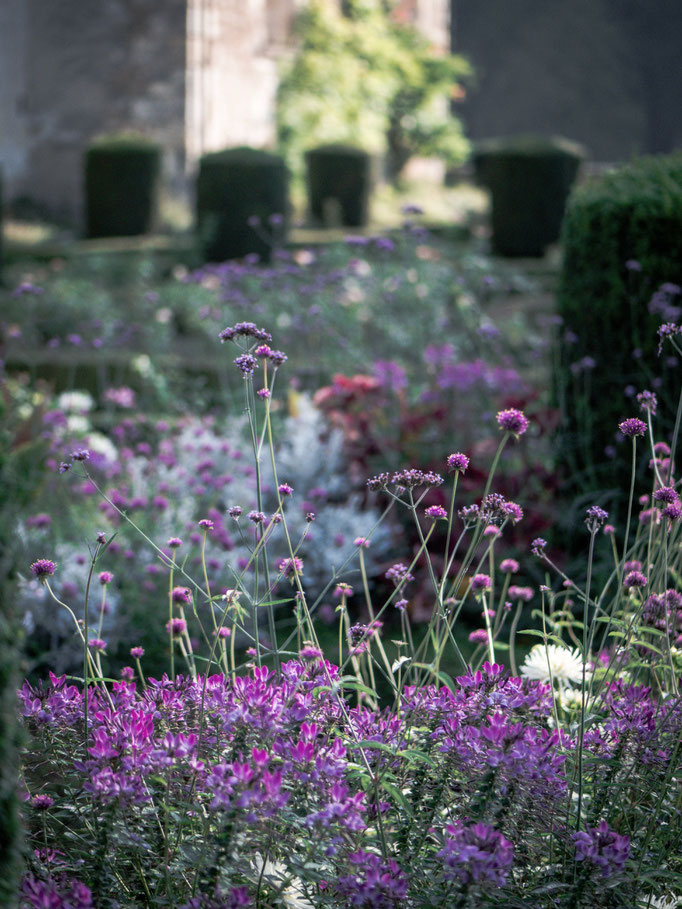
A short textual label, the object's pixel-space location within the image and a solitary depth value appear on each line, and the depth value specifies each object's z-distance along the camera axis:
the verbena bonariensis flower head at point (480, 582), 6.18
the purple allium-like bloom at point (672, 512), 5.52
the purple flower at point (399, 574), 5.87
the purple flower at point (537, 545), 6.00
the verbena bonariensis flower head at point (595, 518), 5.65
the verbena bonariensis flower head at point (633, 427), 5.92
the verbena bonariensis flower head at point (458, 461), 5.70
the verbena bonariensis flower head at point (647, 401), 6.43
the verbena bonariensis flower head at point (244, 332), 5.73
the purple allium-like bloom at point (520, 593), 7.05
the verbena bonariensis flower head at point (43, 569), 5.56
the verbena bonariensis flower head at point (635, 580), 6.23
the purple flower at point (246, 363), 5.55
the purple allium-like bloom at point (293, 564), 5.78
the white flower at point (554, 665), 6.86
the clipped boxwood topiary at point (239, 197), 25.64
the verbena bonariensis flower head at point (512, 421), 5.78
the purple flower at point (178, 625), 6.15
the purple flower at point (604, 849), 4.64
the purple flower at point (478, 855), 4.28
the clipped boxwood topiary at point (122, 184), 27.05
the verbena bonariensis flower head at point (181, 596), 6.04
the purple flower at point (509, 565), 6.79
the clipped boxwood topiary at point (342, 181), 28.16
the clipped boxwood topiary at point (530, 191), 26.48
